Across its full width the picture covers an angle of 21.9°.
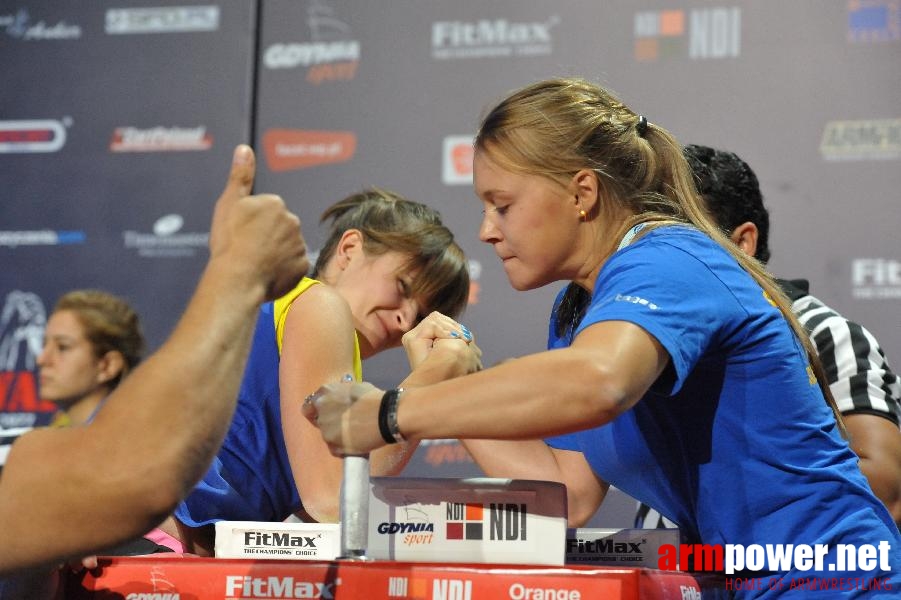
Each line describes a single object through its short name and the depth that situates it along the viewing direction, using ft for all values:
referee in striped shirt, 12.13
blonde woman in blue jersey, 8.94
